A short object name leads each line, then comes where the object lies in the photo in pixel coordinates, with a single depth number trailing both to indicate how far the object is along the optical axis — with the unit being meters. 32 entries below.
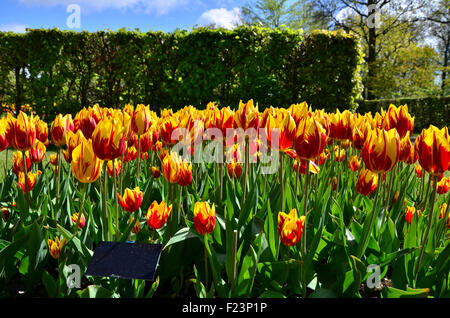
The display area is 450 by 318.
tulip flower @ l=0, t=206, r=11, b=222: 1.88
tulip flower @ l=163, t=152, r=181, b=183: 1.42
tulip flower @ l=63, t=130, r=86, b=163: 1.51
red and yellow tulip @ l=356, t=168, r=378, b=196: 1.76
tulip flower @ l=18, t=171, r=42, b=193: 1.91
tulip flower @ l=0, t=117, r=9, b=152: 1.53
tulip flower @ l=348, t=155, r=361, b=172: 2.25
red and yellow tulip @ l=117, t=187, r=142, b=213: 1.46
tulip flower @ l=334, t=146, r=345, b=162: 2.76
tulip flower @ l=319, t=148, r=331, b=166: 2.56
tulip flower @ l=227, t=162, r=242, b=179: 2.16
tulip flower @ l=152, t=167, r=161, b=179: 2.22
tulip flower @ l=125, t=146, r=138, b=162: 2.32
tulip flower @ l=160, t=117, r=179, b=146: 1.93
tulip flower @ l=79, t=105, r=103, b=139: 1.62
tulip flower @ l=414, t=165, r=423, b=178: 2.41
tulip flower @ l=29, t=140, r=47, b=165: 2.10
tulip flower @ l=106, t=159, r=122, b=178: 1.88
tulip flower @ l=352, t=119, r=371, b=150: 1.82
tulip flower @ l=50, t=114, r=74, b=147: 1.63
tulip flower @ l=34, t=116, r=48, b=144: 1.83
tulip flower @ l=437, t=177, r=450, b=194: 2.19
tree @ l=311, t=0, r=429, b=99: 23.00
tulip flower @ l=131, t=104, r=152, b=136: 1.78
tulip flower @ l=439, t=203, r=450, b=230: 1.67
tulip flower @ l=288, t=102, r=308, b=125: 1.77
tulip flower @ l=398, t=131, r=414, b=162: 1.49
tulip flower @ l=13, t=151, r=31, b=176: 2.01
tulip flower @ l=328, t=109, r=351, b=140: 1.86
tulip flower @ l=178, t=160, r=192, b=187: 1.42
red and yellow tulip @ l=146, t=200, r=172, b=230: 1.32
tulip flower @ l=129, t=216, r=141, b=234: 1.55
